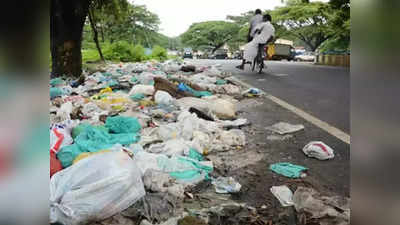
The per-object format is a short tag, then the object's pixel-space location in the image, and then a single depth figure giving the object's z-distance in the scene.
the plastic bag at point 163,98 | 5.64
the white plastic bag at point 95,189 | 1.95
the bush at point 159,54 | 23.66
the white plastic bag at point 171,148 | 3.24
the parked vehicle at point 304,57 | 35.80
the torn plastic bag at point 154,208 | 2.08
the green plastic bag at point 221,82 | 8.70
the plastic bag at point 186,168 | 2.68
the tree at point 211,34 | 49.28
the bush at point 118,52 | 20.42
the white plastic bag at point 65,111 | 4.64
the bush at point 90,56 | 18.65
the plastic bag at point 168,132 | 3.81
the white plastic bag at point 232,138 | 3.62
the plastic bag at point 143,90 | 6.52
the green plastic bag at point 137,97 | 6.18
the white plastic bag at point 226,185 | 2.47
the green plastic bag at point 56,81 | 8.16
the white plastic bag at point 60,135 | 3.12
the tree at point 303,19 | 27.40
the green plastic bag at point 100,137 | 2.94
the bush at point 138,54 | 20.89
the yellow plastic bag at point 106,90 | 7.03
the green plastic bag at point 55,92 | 6.63
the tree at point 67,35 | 9.56
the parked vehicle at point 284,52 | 36.53
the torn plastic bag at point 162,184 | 2.39
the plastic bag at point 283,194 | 2.25
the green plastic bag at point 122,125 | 4.02
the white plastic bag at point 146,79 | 7.96
